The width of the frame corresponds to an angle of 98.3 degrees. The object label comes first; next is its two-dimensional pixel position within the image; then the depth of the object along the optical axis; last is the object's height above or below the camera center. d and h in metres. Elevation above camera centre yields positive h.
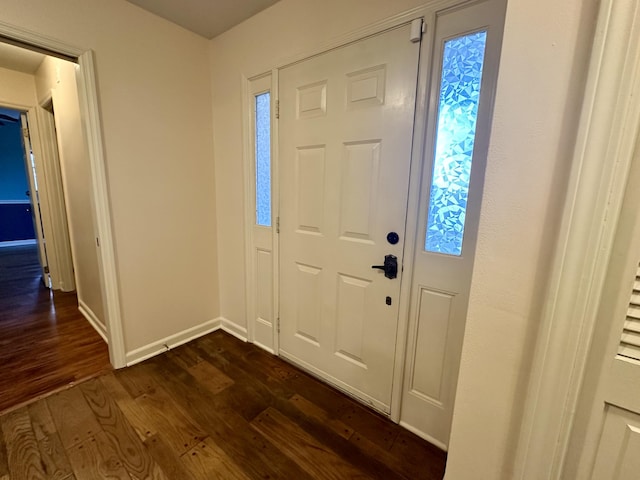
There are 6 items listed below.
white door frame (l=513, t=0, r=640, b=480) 0.53 -0.07
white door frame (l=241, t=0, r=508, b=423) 1.24 +0.39
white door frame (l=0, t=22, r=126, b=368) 1.56 +0.09
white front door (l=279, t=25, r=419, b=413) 1.40 -0.05
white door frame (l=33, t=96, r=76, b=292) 3.04 -0.27
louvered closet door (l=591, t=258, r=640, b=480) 0.60 -0.46
